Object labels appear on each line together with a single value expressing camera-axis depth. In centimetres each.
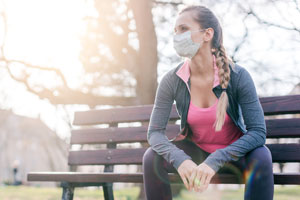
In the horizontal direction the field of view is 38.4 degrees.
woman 258
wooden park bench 316
